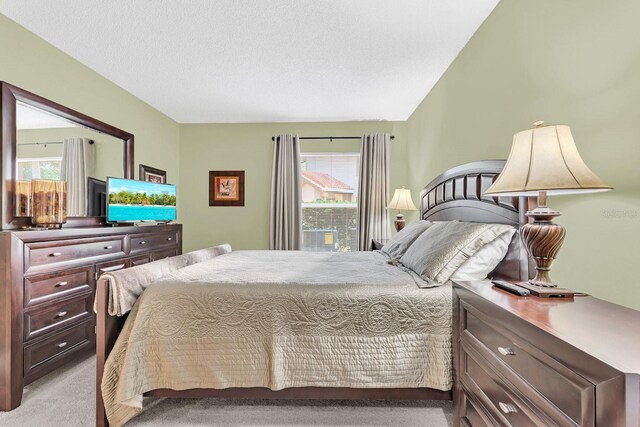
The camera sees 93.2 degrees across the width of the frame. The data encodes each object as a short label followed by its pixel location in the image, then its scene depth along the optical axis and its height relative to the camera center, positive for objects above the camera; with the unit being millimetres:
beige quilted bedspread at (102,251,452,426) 1537 -674
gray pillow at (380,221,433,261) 2424 -248
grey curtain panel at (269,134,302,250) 4508 +214
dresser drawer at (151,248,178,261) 3227 -512
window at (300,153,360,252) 4719 +124
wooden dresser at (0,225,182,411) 1833 -609
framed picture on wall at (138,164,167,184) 3819 +451
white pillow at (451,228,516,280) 1647 -260
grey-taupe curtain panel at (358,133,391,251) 4426 +355
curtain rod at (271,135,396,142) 4559 +1100
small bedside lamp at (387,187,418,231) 3723 +106
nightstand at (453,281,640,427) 631 -392
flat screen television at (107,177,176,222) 2975 +78
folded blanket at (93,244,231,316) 1511 -393
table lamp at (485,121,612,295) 1032 +116
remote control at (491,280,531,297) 1149 -306
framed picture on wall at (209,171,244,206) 4719 +326
